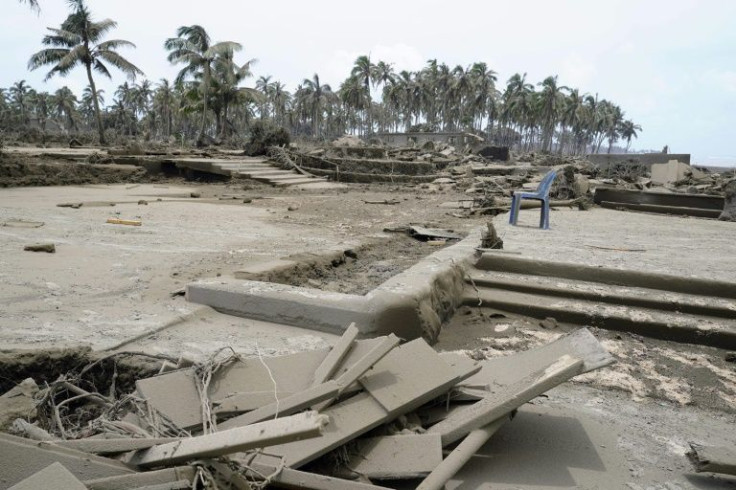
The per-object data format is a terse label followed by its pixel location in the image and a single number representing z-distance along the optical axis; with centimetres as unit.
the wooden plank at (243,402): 215
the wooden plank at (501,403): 218
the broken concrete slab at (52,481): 133
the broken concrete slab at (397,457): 196
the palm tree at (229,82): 3132
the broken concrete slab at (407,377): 223
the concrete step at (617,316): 395
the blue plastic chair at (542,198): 776
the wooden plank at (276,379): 219
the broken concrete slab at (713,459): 211
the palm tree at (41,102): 6306
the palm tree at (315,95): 6088
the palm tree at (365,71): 5934
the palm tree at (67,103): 5972
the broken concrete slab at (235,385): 212
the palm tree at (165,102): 5472
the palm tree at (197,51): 3048
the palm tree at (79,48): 2662
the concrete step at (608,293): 424
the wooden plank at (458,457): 188
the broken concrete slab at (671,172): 1873
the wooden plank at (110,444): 174
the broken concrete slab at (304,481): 178
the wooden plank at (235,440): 150
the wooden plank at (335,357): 233
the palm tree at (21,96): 6133
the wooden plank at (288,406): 206
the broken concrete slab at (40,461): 152
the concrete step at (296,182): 1684
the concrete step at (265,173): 1738
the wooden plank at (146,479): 157
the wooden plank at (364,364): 218
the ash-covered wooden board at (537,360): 243
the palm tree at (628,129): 9019
